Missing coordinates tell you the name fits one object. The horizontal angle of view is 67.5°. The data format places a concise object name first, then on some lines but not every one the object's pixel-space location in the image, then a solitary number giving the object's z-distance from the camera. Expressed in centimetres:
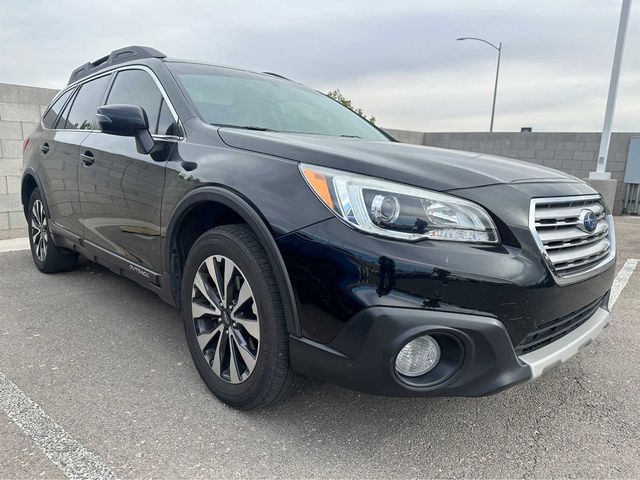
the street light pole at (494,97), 2238
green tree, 2916
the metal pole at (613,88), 831
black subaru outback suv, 171
